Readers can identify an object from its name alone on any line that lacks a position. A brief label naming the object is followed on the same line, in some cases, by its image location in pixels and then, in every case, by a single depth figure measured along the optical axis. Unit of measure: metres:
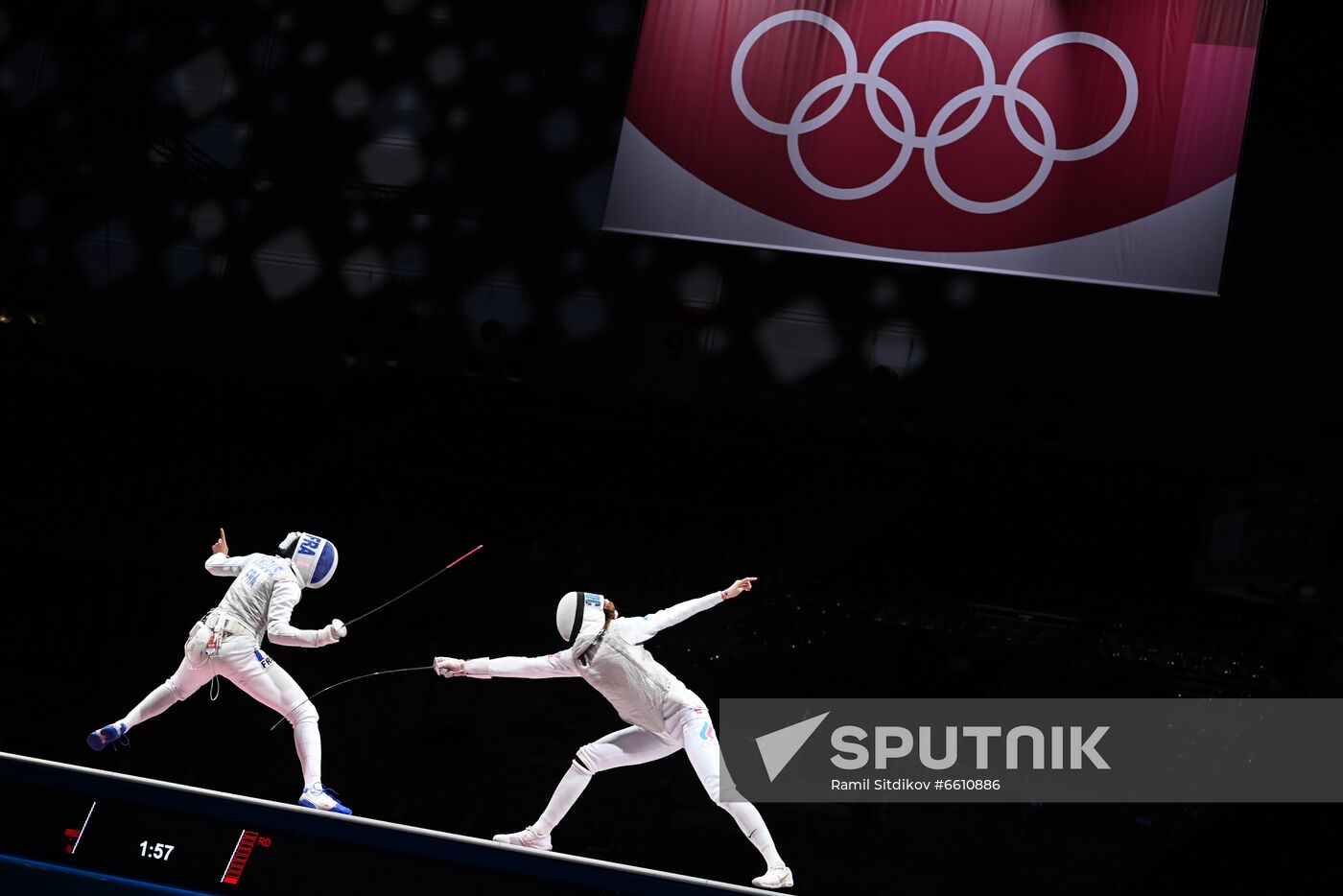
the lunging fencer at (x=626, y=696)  11.61
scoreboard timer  9.65
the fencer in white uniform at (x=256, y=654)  12.38
